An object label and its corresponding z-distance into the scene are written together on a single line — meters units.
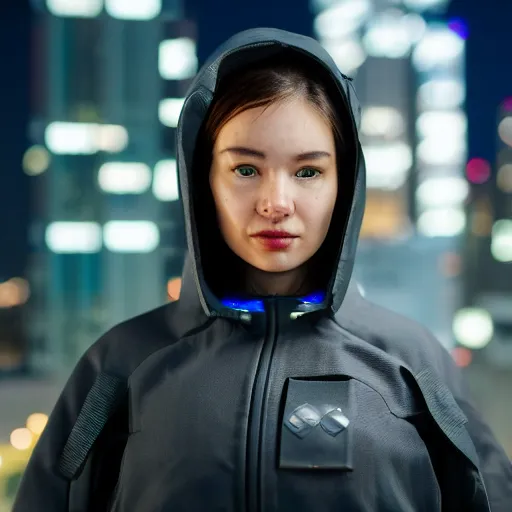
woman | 0.81
